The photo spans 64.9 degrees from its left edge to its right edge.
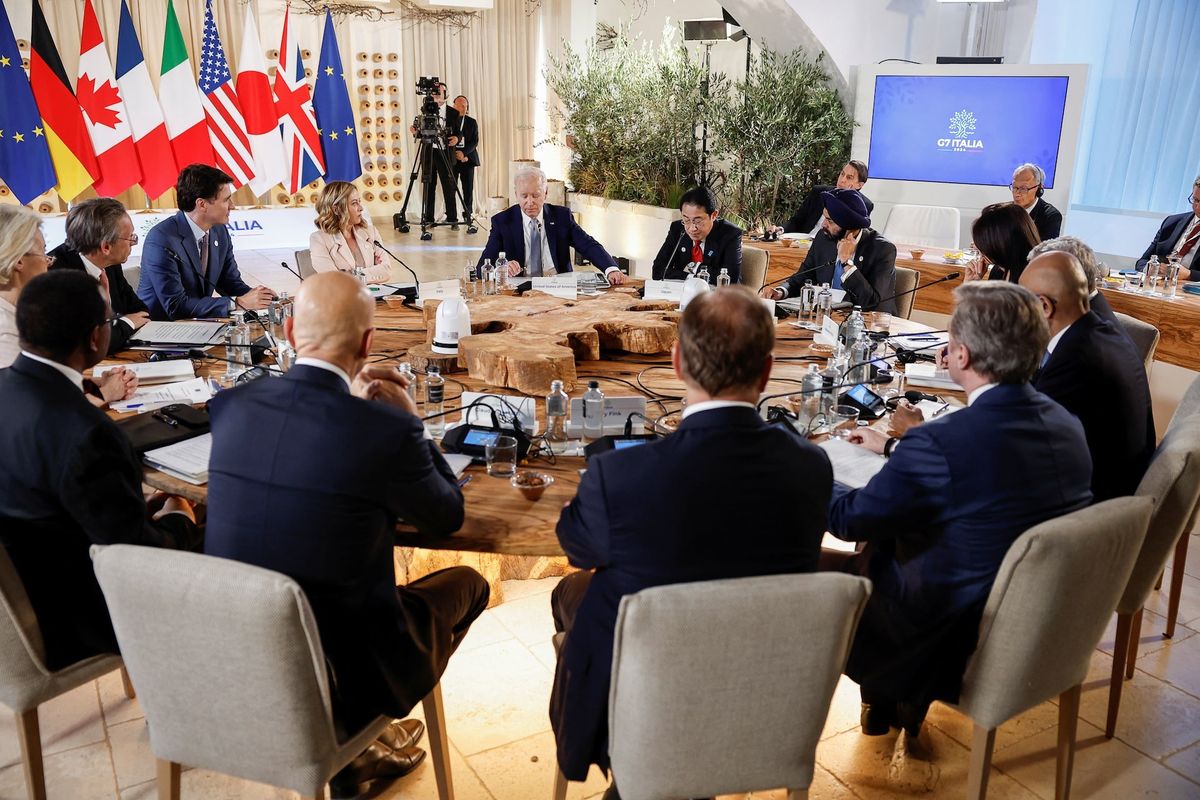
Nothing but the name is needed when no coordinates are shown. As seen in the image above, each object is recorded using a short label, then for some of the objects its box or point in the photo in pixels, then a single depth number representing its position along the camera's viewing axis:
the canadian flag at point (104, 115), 8.63
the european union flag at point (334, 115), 10.23
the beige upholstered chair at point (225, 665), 1.52
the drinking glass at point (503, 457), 2.29
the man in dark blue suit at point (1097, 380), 2.43
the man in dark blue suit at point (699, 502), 1.57
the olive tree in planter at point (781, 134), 7.94
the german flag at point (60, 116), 8.34
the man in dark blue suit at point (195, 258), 3.86
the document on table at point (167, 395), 2.71
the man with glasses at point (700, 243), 4.68
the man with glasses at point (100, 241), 3.37
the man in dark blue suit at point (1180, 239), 5.30
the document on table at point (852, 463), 2.21
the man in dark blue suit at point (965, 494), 1.84
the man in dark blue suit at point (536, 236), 4.99
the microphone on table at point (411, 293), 4.17
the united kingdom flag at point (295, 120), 9.98
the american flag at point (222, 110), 9.43
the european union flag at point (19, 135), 8.03
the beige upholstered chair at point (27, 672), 1.82
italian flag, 9.18
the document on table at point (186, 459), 2.21
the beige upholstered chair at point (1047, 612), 1.75
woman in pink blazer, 4.54
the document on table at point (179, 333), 3.38
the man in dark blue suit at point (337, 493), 1.68
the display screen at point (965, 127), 7.05
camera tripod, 10.99
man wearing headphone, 5.53
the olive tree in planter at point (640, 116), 8.63
